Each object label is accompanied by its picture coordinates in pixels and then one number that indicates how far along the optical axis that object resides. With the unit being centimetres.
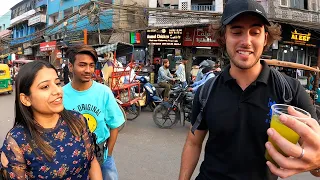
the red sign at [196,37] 1448
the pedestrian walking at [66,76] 1054
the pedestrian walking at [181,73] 1003
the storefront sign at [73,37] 1865
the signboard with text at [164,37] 1494
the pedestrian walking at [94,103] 217
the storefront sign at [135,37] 1590
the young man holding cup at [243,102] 130
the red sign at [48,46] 2218
